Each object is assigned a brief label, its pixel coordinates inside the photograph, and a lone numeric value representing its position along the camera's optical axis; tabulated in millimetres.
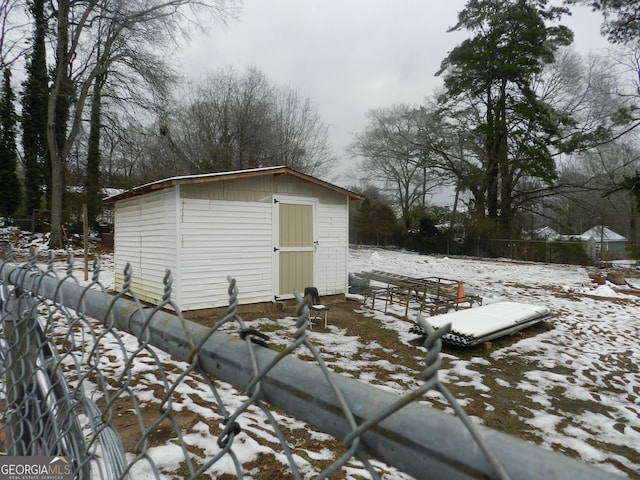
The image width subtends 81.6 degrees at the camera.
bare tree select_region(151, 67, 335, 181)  23547
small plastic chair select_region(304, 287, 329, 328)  6637
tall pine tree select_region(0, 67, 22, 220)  19797
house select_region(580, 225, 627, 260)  19688
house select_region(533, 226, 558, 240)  22053
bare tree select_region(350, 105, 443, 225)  25344
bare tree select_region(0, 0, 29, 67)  15281
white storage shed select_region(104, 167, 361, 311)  7078
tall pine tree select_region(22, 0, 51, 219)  19906
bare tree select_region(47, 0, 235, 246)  15625
